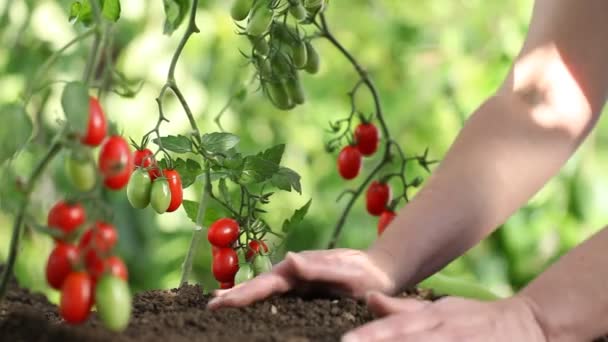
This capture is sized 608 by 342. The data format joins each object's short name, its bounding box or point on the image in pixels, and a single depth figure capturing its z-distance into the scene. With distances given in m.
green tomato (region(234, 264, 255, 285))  2.11
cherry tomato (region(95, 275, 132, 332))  1.77
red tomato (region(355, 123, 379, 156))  2.36
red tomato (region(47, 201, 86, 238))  1.80
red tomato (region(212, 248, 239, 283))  2.12
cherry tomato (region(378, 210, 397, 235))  2.32
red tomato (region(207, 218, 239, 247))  2.11
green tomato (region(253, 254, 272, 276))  2.12
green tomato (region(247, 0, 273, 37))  2.10
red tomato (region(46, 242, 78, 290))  1.79
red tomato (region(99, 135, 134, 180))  1.80
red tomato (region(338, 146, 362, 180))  2.35
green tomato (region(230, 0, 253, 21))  2.08
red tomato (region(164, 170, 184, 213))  2.04
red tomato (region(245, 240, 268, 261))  2.13
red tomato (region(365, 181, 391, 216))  2.36
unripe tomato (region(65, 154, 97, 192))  1.78
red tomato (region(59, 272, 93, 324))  1.78
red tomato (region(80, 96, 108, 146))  1.79
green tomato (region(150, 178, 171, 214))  2.02
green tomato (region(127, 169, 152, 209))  2.02
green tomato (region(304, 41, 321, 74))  2.21
